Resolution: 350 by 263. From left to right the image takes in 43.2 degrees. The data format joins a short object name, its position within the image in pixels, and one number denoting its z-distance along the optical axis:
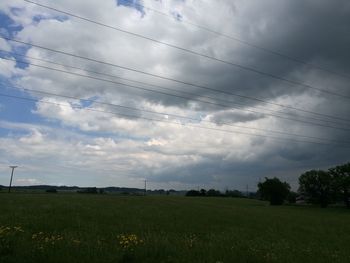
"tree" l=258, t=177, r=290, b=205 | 155.50
